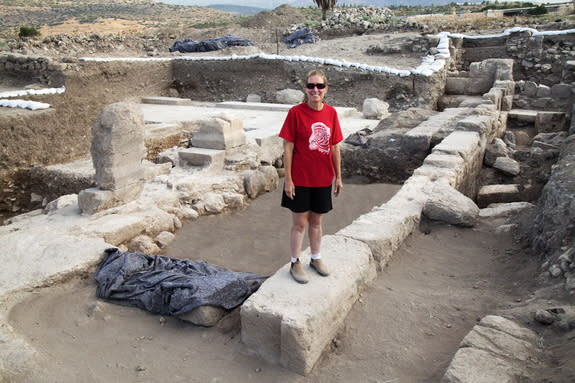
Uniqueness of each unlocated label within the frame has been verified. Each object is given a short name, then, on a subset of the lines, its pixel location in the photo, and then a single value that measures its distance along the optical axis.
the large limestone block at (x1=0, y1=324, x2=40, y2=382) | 2.73
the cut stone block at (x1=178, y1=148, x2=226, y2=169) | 7.03
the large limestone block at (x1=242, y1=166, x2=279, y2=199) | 7.04
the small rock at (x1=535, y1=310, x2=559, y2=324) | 2.60
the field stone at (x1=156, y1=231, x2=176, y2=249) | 5.24
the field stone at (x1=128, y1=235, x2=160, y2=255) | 4.95
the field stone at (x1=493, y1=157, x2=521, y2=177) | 7.24
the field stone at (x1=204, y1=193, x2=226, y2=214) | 6.28
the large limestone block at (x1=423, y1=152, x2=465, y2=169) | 5.89
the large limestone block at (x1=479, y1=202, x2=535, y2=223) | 4.91
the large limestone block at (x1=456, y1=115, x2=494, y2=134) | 7.43
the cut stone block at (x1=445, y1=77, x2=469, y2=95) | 12.77
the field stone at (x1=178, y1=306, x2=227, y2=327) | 3.18
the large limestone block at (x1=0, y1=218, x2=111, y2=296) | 3.79
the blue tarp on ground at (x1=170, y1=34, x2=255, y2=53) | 18.83
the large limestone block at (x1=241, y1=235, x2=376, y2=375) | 2.57
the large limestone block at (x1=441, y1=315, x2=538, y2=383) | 2.20
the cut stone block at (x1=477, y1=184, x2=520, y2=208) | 6.21
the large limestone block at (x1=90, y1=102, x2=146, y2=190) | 5.12
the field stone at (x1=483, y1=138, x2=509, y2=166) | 7.75
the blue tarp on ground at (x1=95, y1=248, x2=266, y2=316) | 3.28
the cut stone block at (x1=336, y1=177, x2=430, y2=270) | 3.72
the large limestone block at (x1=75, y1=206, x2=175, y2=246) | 4.85
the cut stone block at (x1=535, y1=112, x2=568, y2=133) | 9.78
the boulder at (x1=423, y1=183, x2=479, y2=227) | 4.64
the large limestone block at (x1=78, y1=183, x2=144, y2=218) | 5.23
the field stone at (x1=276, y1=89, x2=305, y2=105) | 13.56
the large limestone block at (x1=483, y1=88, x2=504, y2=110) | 9.49
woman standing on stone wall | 2.89
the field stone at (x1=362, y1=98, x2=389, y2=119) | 11.25
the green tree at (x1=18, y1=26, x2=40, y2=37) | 21.66
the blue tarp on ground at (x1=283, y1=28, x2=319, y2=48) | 19.57
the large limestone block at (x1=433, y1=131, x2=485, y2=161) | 6.34
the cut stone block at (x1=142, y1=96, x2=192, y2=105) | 13.63
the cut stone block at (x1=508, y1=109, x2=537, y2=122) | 10.21
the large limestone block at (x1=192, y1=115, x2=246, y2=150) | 7.29
